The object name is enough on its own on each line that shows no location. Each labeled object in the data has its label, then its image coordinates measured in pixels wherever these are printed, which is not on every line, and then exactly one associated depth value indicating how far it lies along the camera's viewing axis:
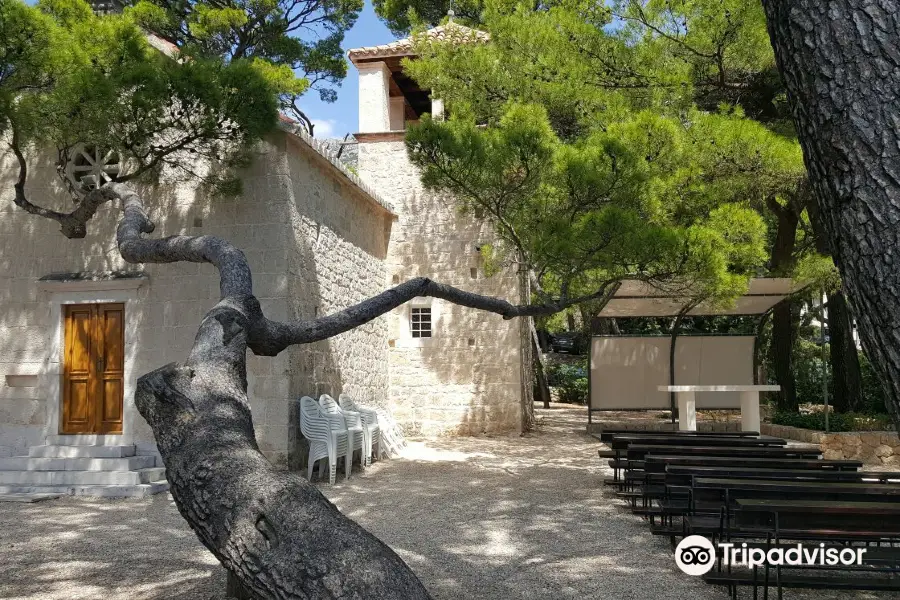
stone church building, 7.90
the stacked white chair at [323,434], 7.74
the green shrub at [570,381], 19.31
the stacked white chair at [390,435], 9.83
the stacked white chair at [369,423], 9.04
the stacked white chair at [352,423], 8.26
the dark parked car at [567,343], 25.62
